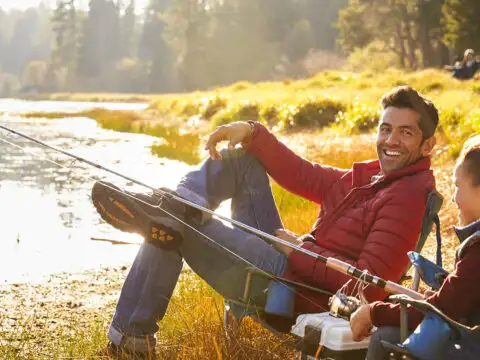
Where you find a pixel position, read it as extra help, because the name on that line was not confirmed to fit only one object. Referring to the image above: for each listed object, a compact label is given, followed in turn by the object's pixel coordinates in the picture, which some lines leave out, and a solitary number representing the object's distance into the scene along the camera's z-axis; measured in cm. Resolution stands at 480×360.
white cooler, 276
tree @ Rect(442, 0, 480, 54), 2902
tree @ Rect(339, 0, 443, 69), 3578
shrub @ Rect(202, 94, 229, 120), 2340
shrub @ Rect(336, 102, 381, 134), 1509
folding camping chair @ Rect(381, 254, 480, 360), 225
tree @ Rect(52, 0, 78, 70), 7925
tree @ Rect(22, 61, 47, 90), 7831
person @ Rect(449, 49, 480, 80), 2190
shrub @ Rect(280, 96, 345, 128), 1775
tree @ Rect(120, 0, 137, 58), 8831
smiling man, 317
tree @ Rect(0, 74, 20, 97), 8073
